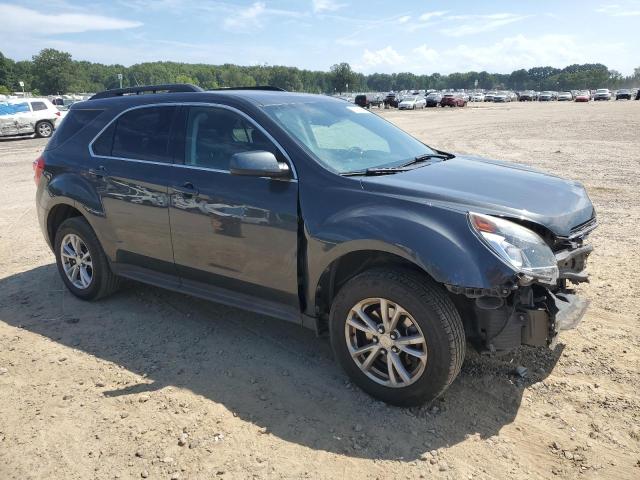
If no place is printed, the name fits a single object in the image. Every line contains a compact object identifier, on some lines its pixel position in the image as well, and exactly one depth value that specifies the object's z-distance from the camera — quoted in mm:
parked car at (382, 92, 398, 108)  58106
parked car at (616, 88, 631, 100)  77875
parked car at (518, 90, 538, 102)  91288
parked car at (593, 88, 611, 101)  79350
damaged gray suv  3012
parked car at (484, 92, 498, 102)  87944
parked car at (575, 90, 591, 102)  75188
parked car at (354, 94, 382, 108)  61225
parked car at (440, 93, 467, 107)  59344
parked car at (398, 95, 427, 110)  54562
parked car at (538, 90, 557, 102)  87562
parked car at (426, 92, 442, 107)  60319
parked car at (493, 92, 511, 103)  83875
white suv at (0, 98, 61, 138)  23422
